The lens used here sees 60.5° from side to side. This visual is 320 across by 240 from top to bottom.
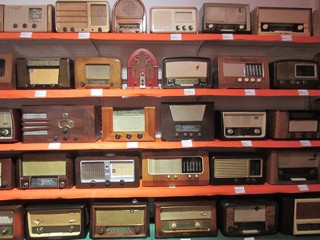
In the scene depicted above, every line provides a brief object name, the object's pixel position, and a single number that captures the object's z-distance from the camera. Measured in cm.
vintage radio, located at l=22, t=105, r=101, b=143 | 179
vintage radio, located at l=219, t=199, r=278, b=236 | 184
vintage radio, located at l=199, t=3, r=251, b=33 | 186
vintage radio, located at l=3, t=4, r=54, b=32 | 179
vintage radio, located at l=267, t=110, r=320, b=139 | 187
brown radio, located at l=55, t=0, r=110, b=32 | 181
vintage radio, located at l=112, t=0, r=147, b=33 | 182
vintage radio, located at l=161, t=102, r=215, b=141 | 183
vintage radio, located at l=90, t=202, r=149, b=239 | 181
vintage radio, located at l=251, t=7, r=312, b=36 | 188
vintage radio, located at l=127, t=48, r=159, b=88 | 182
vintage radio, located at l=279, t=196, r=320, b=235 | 186
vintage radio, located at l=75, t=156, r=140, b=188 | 182
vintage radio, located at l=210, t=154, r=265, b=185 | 186
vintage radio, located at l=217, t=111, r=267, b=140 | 186
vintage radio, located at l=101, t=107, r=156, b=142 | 181
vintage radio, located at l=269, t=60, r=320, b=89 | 187
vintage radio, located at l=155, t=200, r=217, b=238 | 184
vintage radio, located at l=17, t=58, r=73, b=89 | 179
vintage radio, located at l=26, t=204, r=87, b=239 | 180
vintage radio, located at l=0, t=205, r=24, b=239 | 176
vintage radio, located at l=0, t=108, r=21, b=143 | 177
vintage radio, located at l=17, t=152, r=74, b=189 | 180
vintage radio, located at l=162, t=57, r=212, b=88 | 183
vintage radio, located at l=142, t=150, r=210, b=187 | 184
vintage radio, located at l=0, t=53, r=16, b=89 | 175
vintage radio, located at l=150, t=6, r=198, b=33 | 183
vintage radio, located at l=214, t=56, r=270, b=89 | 185
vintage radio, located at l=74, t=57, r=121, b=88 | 181
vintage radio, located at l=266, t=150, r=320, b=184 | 187
